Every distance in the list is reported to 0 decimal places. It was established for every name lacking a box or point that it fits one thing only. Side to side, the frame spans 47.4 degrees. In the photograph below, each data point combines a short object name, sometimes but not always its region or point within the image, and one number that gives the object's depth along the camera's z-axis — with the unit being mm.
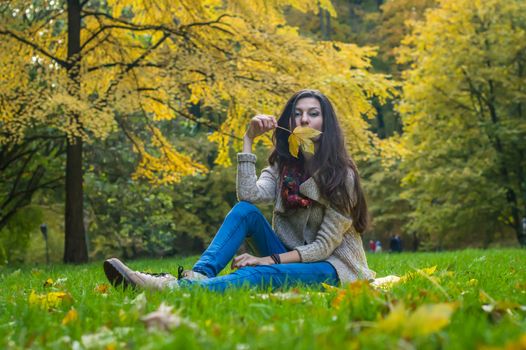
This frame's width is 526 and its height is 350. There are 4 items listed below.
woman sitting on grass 3373
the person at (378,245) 24969
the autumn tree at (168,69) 8391
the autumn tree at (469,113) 16359
